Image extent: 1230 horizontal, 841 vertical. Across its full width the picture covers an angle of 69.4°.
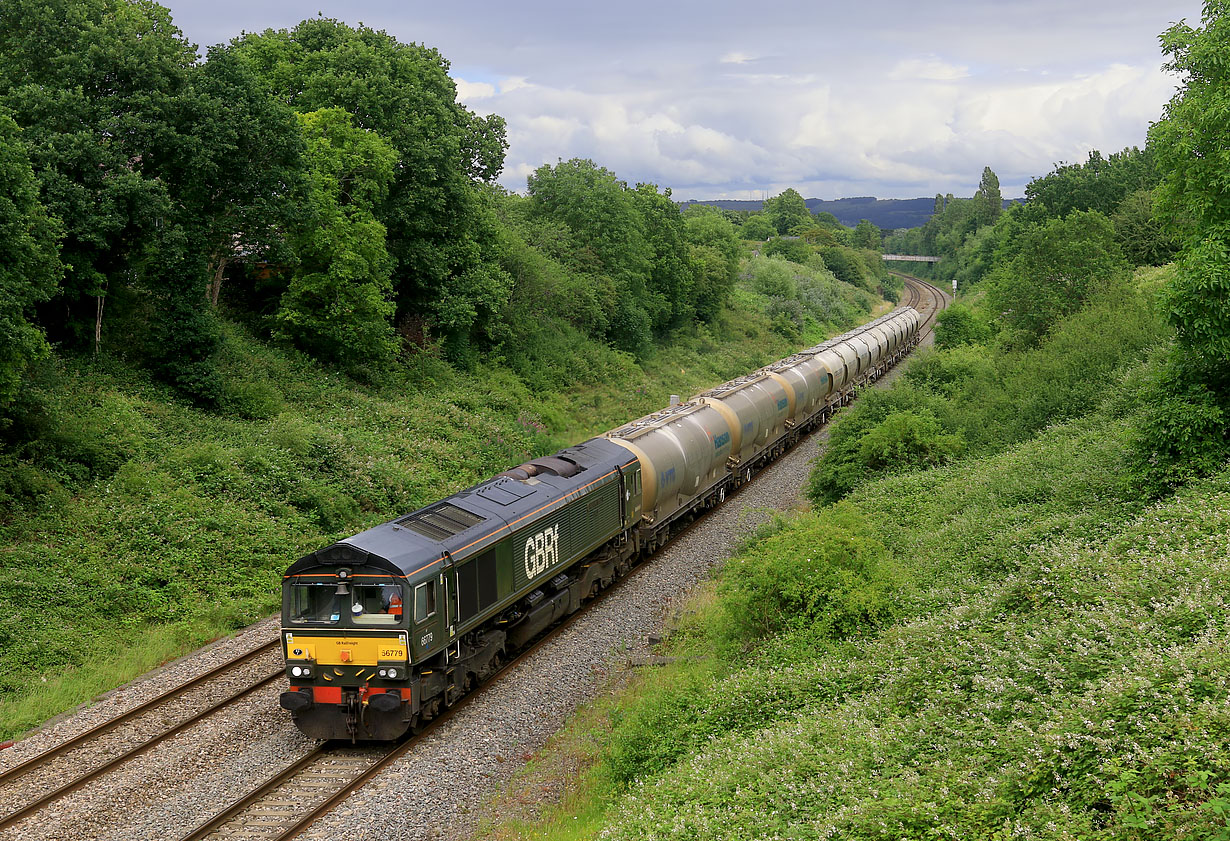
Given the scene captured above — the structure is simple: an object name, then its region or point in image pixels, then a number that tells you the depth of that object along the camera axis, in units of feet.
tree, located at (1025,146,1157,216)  234.99
